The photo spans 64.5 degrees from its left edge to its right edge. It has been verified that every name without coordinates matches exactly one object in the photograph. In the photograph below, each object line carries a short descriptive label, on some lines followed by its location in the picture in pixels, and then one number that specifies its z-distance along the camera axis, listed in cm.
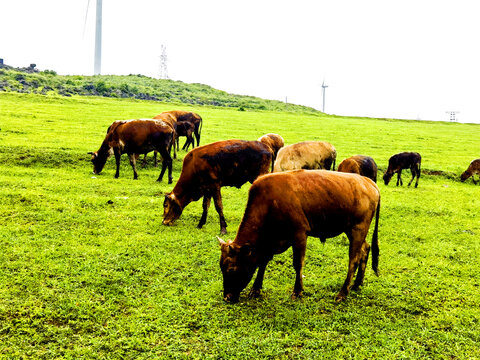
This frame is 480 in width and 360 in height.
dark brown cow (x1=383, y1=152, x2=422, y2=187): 1748
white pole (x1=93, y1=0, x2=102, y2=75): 7393
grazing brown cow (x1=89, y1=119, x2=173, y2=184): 1417
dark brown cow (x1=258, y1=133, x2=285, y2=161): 1524
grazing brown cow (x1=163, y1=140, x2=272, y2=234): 928
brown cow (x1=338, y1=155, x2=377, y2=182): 1240
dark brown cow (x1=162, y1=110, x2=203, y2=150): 2038
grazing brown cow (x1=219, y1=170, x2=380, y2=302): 590
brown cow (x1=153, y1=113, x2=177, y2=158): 1782
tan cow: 1287
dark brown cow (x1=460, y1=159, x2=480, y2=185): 1926
